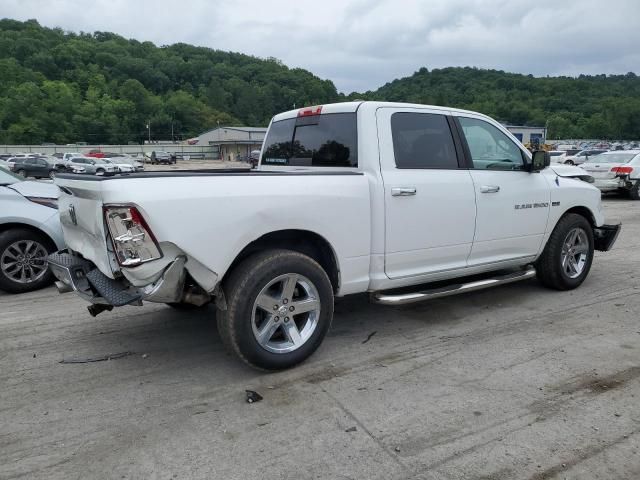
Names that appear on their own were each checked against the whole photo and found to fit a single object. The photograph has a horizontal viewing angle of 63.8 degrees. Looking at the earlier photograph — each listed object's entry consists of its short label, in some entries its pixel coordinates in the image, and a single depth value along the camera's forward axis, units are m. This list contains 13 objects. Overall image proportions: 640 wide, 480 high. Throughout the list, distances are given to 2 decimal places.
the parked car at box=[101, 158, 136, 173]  47.17
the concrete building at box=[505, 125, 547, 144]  63.79
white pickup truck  3.21
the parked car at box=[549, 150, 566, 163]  33.93
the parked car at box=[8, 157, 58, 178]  38.44
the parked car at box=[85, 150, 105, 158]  67.09
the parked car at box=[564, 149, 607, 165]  33.04
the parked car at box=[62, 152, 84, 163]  51.16
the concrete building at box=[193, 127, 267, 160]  87.75
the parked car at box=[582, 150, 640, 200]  15.94
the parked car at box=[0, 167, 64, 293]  5.87
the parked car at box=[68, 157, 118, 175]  45.27
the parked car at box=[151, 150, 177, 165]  68.50
